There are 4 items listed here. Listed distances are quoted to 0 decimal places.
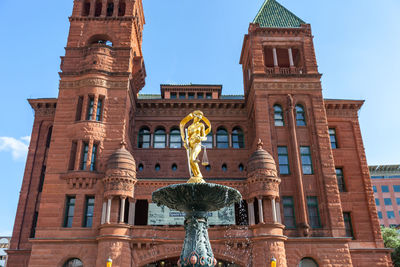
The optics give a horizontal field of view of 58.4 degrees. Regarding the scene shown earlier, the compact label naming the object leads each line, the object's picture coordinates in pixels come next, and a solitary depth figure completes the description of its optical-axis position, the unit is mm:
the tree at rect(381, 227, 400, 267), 38047
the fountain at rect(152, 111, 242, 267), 12242
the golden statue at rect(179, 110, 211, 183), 14234
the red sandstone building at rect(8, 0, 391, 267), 24297
